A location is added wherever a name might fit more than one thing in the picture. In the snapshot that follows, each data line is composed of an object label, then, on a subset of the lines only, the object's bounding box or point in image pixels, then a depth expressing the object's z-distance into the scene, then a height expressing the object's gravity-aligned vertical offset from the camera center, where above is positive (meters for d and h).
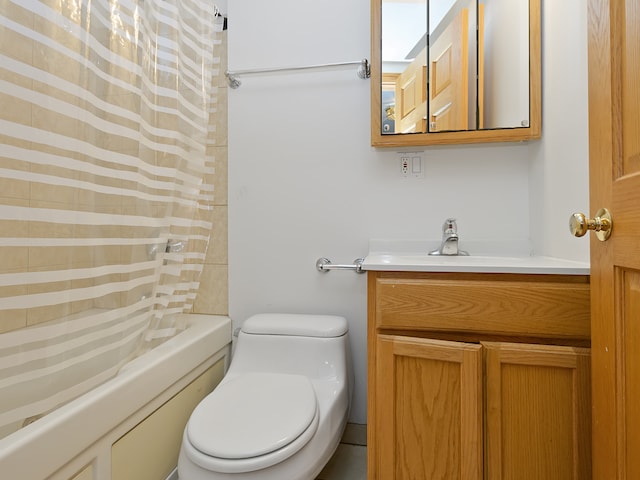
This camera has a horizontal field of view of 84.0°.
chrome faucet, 1.33 +0.02
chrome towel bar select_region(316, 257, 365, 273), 1.46 -0.09
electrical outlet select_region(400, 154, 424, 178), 1.46 +0.32
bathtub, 0.72 -0.45
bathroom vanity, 0.89 -0.35
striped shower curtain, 0.75 +0.14
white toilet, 0.88 -0.49
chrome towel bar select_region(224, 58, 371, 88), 1.45 +0.74
